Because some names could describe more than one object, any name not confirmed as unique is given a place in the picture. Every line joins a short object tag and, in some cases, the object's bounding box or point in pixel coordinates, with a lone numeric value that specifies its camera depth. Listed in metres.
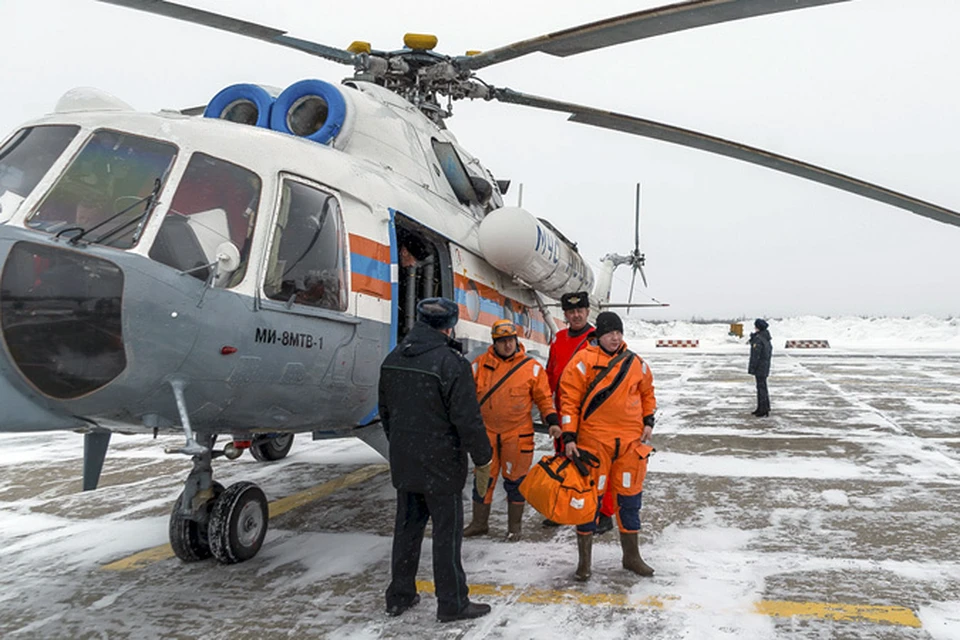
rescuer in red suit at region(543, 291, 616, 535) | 5.48
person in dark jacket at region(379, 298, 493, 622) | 3.41
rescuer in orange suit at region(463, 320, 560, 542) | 4.93
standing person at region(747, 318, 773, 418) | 10.98
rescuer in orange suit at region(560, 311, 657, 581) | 4.10
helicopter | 3.01
